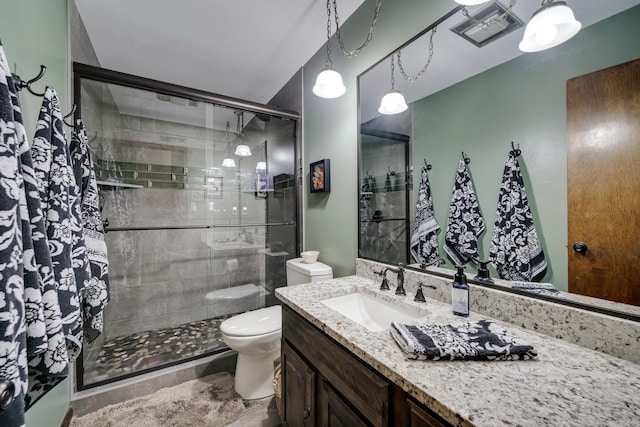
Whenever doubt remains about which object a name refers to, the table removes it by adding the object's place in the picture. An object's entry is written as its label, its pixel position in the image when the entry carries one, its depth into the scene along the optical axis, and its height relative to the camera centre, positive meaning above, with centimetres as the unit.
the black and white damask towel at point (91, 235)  127 -10
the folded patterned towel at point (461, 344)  67 -36
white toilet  161 -81
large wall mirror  74 +39
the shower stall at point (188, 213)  215 +2
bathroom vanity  50 -39
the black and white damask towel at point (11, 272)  54 -12
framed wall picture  197 +30
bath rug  150 -121
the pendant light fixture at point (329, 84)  145 +75
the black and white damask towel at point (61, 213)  85 +1
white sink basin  115 -47
